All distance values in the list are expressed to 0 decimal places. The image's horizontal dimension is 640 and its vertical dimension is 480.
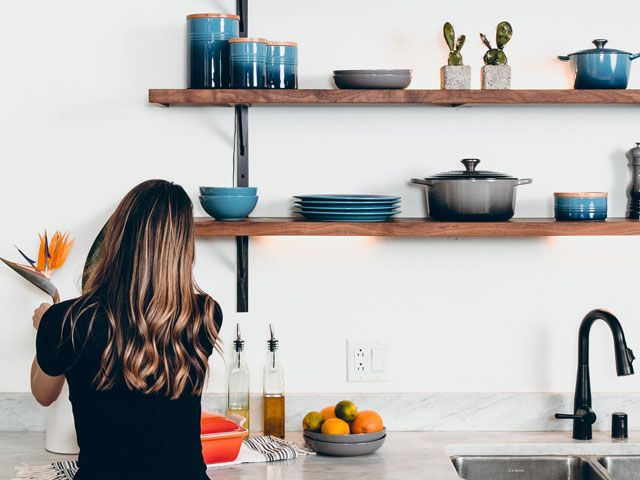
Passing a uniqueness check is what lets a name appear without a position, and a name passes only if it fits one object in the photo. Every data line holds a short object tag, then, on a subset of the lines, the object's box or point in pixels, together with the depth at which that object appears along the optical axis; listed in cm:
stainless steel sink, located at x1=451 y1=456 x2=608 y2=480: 250
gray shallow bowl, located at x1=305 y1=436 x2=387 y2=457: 237
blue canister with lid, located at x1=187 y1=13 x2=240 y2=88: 246
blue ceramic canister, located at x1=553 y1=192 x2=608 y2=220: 247
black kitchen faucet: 252
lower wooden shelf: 243
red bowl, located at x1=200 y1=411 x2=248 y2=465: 231
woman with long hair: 185
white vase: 242
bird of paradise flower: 251
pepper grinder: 258
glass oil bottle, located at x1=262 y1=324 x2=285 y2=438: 256
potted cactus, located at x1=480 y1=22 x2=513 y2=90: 248
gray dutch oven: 243
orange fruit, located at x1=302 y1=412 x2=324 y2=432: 243
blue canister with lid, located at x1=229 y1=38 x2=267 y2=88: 241
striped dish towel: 223
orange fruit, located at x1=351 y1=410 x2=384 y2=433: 239
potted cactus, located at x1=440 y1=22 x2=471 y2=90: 247
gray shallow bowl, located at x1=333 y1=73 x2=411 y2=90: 242
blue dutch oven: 244
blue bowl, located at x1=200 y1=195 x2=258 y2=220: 244
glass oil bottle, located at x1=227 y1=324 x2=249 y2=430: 259
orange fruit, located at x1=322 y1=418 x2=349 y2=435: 238
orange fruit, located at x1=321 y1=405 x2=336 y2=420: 246
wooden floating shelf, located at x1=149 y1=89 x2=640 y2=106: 241
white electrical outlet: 267
